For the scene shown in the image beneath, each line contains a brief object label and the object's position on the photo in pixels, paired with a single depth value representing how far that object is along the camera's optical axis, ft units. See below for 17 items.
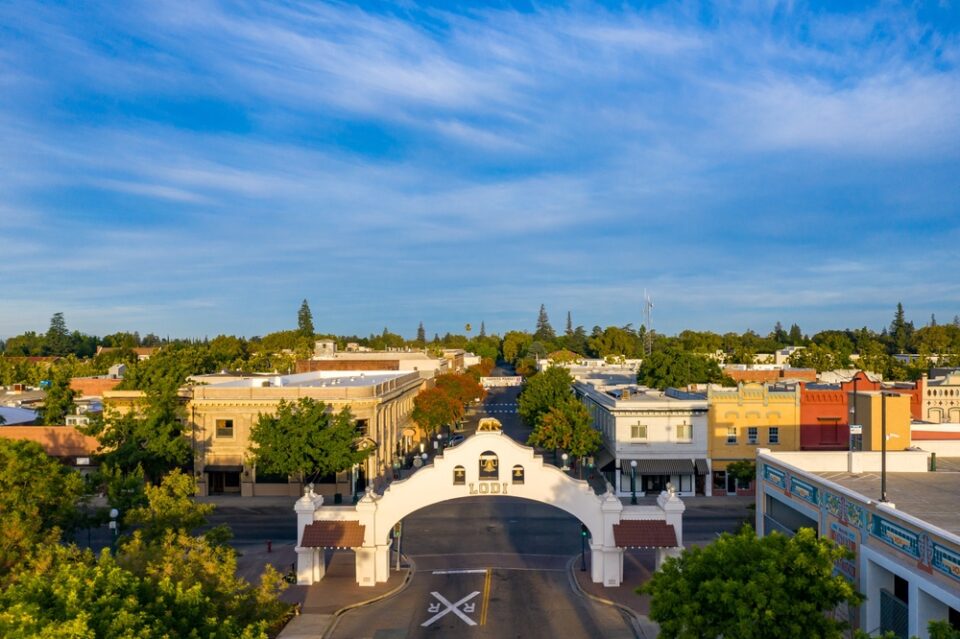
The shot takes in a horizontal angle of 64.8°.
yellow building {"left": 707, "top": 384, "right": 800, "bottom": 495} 167.53
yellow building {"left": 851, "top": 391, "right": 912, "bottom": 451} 142.78
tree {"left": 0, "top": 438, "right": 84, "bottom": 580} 79.51
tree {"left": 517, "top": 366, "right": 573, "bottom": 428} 227.40
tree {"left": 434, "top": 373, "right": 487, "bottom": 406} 262.59
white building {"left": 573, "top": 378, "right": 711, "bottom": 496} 166.50
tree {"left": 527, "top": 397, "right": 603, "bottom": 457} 175.83
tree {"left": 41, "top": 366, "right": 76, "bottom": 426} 206.69
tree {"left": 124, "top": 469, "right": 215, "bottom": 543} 88.43
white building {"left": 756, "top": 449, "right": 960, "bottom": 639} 56.85
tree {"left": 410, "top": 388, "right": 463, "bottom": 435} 226.99
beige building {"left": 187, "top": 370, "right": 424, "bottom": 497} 165.17
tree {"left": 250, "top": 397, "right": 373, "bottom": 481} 148.56
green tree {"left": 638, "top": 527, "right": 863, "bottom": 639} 52.65
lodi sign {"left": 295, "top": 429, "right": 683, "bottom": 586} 100.78
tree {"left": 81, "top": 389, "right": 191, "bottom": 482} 156.25
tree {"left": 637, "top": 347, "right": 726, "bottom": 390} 269.64
